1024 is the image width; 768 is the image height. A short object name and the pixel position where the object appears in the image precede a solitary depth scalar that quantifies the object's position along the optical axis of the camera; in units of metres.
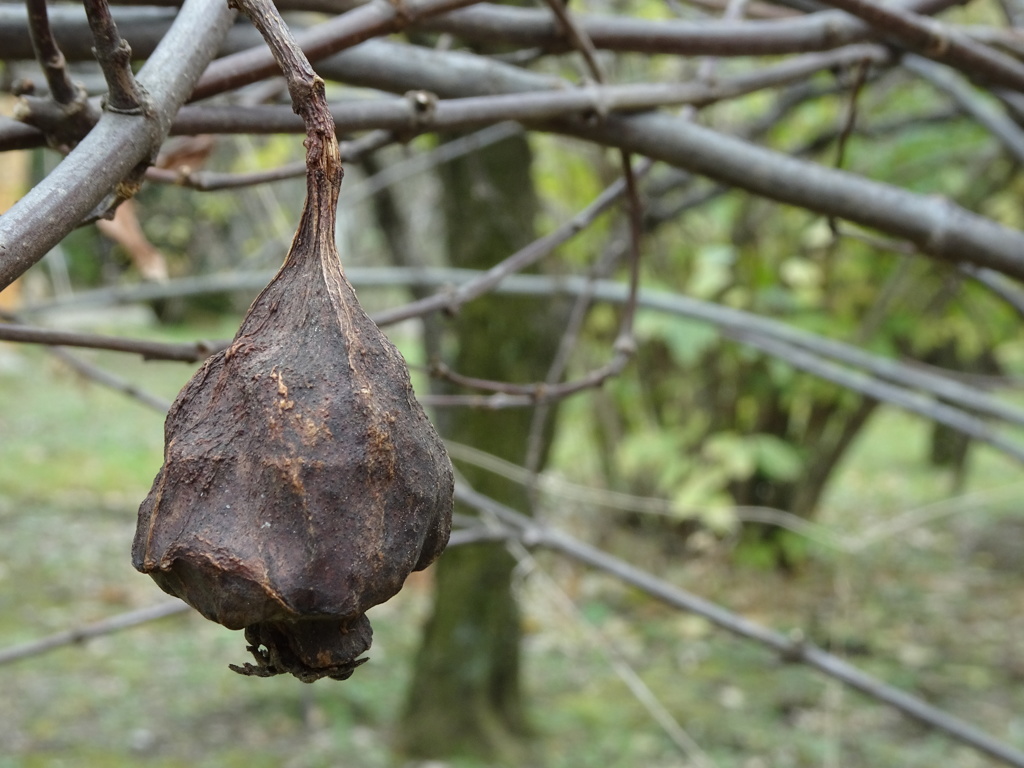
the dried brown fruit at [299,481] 0.24
